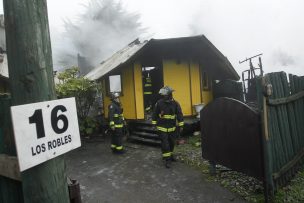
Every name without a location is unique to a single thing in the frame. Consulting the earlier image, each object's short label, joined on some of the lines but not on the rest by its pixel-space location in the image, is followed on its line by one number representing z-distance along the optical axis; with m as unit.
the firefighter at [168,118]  5.57
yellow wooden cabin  8.29
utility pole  1.23
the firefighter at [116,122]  6.50
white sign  1.19
